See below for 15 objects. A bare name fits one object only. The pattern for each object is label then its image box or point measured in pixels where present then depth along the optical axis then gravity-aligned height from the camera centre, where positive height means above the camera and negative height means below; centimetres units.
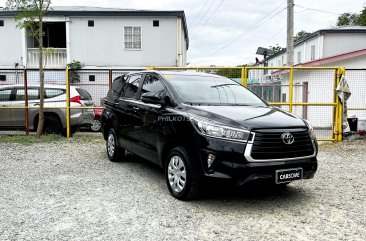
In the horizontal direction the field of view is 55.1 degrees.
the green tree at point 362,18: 4178 +924
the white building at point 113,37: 1925 +311
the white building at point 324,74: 1085 +86
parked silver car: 1003 -37
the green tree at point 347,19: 4625 +1013
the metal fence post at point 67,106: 948 -36
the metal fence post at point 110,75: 999 +52
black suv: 415 -51
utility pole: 1466 +292
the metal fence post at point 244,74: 934 +52
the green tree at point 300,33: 5495 +955
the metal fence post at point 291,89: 922 +13
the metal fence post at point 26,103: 970 -29
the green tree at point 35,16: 920 +203
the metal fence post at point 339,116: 923 -58
